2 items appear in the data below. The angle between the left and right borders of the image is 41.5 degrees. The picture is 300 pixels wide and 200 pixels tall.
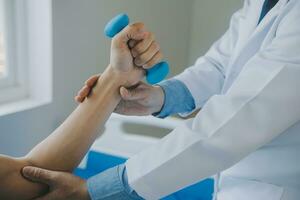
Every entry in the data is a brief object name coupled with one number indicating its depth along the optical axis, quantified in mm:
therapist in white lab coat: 747
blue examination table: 1308
